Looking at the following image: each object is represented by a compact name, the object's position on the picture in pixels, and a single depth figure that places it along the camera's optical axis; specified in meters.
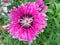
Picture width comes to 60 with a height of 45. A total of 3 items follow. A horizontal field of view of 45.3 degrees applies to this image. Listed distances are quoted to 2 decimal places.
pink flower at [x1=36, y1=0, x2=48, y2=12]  0.12
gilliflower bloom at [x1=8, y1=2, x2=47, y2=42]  0.10
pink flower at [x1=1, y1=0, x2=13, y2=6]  0.17
